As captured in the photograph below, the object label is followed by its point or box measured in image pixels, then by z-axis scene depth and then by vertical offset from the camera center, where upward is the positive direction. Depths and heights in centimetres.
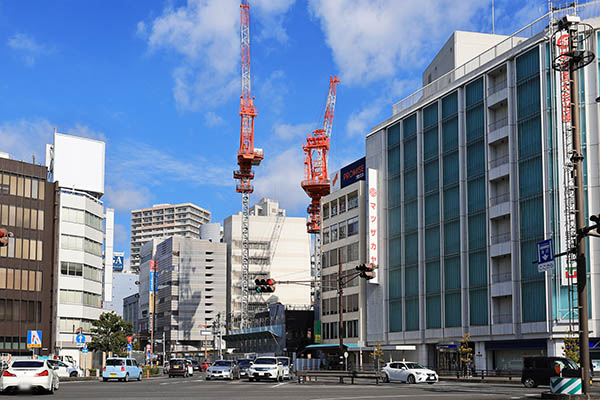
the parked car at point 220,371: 5788 -509
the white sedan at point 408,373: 5459 -507
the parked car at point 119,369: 5653 -485
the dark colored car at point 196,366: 9344 -776
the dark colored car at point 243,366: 6391 -537
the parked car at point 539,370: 4747 -423
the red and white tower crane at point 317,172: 16088 +2757
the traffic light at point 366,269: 4414 +181
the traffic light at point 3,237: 3481 +294
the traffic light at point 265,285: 4681 +98
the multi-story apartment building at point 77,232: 10069 +917
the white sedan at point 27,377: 3206 -303
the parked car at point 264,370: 5412 -469
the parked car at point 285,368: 5998 -520
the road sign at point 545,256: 3269 +186
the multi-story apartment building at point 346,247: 9994 +721
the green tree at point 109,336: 9525 -412
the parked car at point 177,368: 7294 -613
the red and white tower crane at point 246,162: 16688 +2958
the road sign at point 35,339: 5528 -258
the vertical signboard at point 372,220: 9288 +965
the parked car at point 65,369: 6400 -558
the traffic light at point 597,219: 2797 +288
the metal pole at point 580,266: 2897 +128
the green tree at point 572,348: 5788 -360
